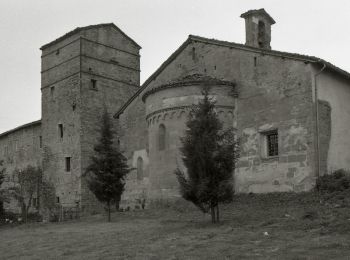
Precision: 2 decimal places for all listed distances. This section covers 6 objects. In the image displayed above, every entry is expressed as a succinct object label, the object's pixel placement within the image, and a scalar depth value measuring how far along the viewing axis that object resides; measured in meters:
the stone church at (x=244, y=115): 22.30
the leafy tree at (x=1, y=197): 33.80
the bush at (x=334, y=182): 20.50
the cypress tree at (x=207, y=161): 16.75
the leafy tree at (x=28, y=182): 38.00
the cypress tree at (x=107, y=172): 23.22
